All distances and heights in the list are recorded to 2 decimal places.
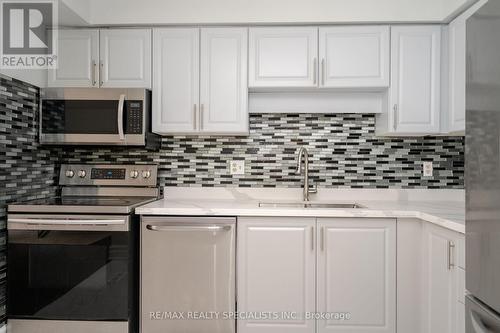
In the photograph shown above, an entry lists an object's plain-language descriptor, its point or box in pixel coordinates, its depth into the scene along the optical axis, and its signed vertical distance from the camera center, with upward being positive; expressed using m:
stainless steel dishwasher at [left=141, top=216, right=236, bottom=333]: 2.13 -0.62
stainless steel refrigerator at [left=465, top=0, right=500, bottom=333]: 1.09 -0.01
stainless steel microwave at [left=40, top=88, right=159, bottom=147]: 2.38 +0.32
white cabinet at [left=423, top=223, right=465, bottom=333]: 1.69 -0.58
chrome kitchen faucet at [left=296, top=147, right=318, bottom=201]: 2.47 -0.01
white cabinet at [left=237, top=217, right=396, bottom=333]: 2.11 -0.62
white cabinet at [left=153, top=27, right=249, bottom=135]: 2.44 +0.57
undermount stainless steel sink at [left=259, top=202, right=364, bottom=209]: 2.52 -0.27
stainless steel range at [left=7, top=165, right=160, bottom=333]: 2.06 -0.59
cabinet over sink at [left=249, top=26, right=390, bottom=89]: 2.41 +0.73
